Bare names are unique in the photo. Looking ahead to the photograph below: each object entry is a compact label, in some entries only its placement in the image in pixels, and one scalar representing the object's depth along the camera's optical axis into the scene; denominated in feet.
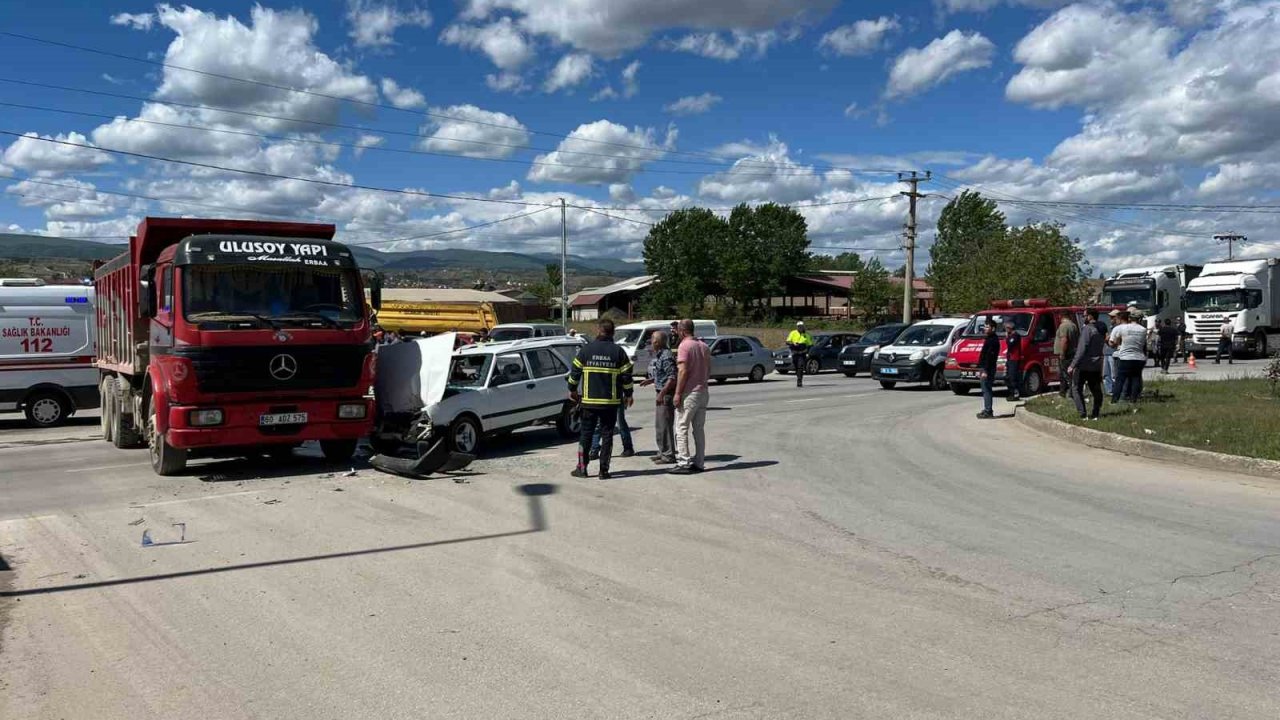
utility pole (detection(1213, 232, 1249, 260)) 253.85
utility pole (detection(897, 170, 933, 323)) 140.05
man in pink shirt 35.01
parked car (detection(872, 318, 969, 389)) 76.89
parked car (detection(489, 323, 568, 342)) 93.40
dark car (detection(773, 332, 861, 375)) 106.52
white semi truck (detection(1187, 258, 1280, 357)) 116.37
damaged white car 39.93
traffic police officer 81.97
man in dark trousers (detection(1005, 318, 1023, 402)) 65.51
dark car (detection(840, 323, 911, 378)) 99.14
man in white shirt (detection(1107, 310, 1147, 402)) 45.98
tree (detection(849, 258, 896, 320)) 225.35
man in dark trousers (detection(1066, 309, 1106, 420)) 44.65
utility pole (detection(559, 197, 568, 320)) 154.61
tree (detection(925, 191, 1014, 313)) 154.61
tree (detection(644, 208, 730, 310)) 265.95
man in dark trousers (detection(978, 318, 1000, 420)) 52.60
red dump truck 33.99
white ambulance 55.26
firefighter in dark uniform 34.14
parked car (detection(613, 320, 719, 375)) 87.40
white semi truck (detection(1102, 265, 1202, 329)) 123.03
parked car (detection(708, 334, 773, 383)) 89.86
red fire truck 68.33
